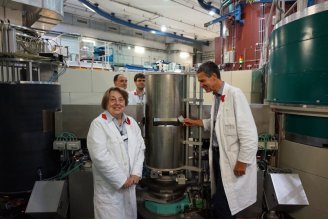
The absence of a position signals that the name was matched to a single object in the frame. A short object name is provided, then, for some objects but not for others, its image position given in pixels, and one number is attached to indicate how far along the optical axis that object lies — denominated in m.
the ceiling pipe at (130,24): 6.77
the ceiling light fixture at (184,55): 12.39
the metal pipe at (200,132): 2.23
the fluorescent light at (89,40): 8.87
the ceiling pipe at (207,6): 5.81
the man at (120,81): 3.08
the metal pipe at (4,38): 2.33
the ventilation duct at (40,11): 2.72
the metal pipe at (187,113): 2.24
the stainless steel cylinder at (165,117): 2.17
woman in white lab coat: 1.55
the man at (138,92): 3.12
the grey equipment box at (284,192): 2.18
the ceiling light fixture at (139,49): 10.88
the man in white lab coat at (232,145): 1.60
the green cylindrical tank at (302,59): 1.98
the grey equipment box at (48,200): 2.09
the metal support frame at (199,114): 2.21
